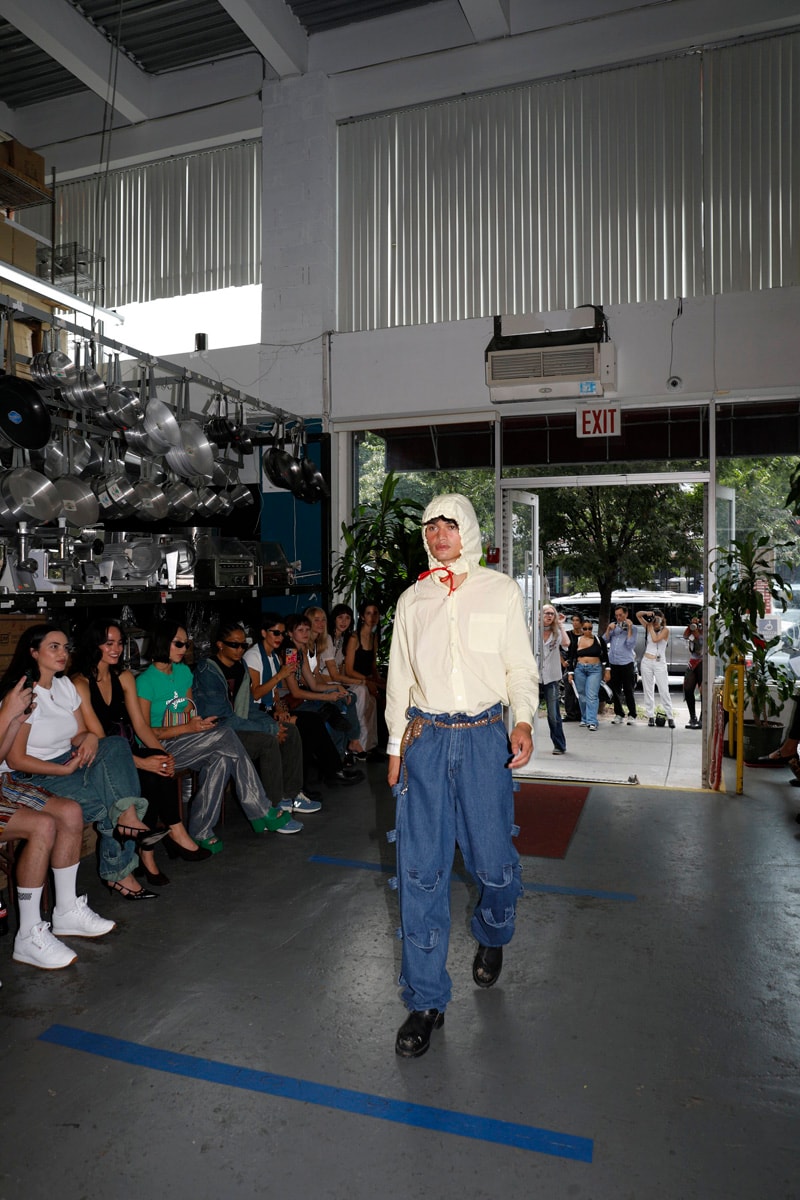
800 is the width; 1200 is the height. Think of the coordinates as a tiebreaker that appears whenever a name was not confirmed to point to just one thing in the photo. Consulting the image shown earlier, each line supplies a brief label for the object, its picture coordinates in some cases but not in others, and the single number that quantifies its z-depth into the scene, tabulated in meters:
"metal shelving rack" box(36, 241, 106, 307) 7.50
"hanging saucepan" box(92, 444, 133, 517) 5.02
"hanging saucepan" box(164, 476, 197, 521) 5.75
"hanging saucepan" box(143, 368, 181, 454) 5.11
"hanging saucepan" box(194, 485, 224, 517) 6.09
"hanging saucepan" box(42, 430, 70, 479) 4.79
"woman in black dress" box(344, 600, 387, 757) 6.50
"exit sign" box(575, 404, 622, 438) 6.37
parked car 9.29
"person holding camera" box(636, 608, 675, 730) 8.26
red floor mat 4.50
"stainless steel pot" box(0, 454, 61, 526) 4.28
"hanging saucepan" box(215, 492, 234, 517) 6.35
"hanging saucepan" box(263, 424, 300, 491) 6.48
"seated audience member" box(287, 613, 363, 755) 5.73
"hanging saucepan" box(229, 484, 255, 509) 6.53
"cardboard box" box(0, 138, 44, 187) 6.01
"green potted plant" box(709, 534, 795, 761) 5.82
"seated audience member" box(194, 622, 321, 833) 4.67
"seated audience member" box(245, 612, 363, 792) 5.18
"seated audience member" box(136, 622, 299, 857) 4.18
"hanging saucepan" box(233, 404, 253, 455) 5.93
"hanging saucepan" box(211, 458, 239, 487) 5.92
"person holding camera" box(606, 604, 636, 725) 8.48
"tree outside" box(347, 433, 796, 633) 9.34
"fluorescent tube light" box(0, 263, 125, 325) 4.29
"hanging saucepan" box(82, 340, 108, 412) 4.72
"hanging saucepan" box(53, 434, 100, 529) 4.62
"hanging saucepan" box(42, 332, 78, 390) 4.68
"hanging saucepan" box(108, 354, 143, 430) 4.86
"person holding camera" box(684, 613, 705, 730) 8.00
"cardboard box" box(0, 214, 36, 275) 5.90
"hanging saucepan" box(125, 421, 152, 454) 5.10
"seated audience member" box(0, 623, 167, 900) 3.45
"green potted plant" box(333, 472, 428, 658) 6.84
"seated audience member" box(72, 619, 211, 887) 3.88
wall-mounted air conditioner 6.11
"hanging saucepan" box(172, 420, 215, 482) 5.35
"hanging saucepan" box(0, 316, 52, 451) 4.11
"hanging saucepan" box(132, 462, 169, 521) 5.25
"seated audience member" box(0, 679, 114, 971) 3.11
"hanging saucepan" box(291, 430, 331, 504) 6.61
